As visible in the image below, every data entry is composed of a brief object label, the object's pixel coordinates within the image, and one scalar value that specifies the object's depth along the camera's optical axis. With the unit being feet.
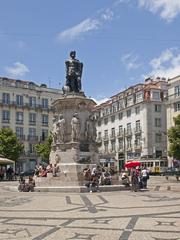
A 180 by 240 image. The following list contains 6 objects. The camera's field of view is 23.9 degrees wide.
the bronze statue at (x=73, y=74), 106.22
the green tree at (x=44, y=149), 240.12
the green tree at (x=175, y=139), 176.04
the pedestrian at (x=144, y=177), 98.17
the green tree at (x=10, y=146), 219.00
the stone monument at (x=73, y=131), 97.14
